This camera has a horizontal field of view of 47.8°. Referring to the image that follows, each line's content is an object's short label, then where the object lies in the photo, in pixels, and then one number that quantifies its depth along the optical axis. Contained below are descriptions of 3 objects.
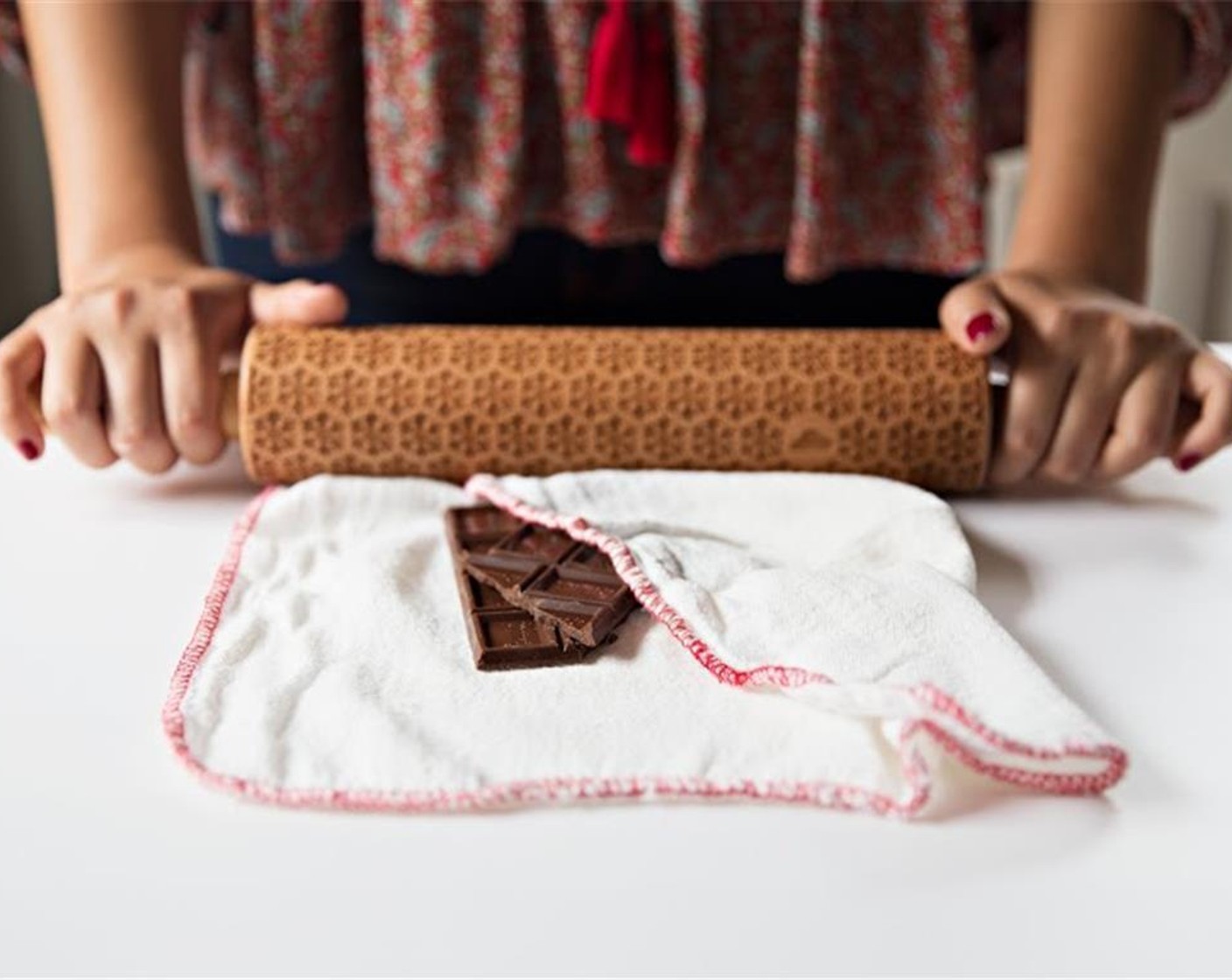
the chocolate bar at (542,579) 0.59
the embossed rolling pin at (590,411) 0.80
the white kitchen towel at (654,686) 0.50
